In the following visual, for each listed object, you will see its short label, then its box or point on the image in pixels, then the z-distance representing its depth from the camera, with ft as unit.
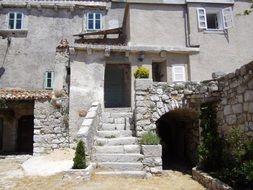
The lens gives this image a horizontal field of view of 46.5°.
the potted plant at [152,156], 32.27
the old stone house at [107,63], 35.86
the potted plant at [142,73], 40.45
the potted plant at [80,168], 27.66
